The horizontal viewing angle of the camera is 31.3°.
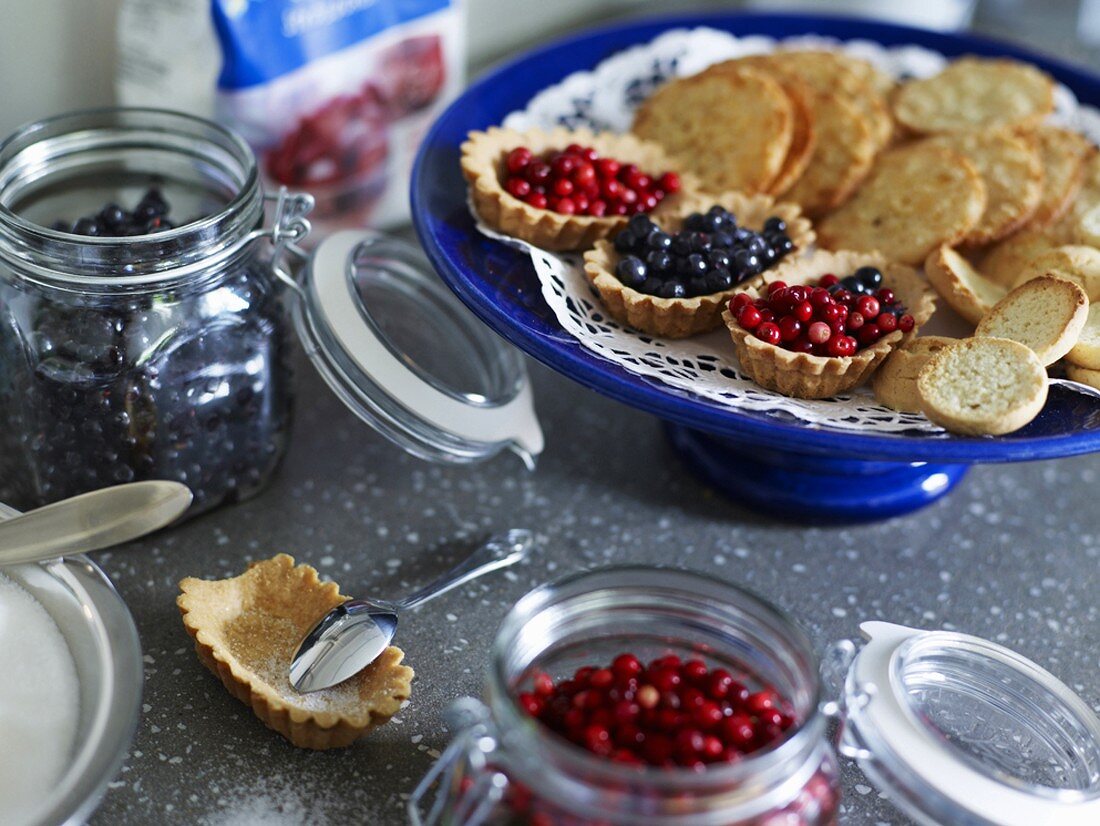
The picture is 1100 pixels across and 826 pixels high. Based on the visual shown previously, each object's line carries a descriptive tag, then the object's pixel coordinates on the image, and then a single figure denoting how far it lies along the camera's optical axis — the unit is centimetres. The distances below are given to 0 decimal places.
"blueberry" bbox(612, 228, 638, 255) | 74
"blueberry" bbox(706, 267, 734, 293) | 72
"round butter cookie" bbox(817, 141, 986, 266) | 77
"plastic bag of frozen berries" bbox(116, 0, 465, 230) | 81
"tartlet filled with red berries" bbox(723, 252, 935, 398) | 69
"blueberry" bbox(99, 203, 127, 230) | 72
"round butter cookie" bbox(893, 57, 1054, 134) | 84
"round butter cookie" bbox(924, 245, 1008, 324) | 74
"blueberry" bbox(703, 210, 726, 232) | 74
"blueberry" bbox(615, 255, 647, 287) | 72
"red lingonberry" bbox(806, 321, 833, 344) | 69
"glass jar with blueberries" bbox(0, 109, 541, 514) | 69
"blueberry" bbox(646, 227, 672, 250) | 73
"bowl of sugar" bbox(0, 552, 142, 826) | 60
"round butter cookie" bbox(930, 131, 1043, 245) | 78
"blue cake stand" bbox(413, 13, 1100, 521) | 67
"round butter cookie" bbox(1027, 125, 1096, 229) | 79
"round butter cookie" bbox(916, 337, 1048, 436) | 67
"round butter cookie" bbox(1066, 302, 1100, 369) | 70
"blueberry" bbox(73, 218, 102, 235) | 71
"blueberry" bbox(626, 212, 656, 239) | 74
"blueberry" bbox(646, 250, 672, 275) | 72
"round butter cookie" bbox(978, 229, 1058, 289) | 77
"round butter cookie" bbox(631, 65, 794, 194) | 80
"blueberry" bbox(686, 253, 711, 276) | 72
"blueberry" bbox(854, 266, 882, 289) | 73
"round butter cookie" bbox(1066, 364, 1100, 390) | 70
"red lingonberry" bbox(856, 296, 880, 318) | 71
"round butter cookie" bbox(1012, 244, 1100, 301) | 74
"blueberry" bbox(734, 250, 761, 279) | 73
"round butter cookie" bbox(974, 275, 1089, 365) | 69
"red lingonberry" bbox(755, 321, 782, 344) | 69
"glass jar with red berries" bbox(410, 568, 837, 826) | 57
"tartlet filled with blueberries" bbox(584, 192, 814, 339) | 72
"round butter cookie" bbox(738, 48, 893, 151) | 84
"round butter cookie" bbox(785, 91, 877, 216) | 81
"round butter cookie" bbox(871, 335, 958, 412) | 69
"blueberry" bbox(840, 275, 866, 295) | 73
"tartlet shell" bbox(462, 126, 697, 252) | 75
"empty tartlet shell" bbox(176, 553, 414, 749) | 65
